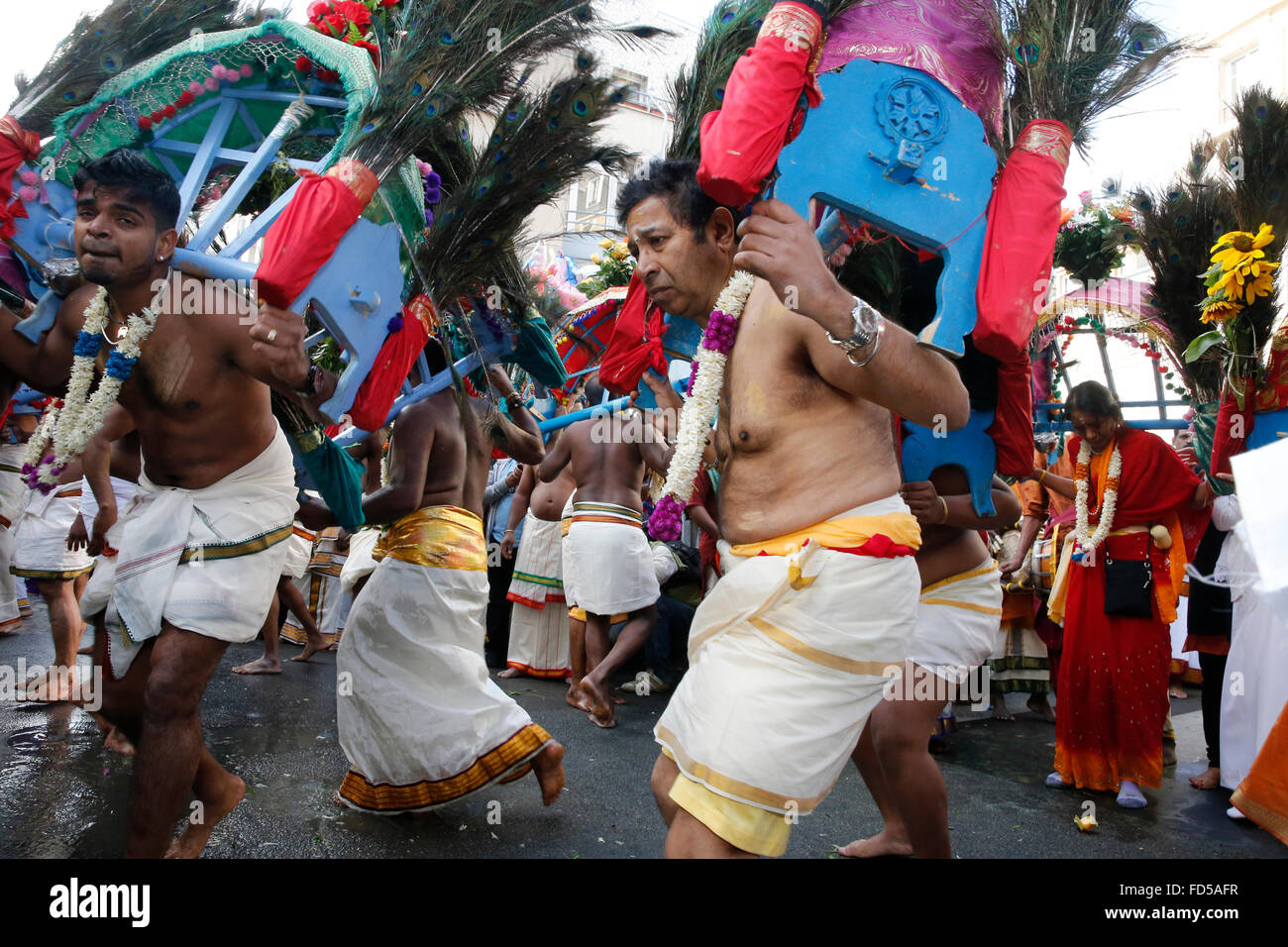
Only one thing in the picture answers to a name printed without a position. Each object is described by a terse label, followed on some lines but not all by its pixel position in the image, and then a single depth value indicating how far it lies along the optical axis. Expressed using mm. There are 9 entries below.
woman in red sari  4449
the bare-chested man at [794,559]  1841
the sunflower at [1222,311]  3809
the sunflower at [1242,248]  3709
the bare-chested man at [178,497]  2607
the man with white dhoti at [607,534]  5711
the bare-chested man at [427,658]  3301
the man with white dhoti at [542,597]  6836
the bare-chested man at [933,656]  2748
